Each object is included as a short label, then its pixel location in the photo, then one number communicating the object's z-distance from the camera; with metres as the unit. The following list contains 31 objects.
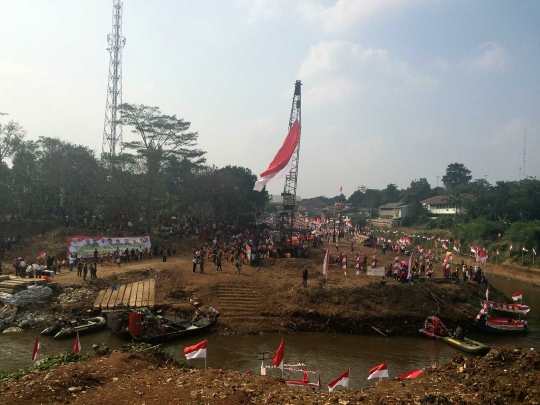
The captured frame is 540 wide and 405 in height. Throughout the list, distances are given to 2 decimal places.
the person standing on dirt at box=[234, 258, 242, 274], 31.70
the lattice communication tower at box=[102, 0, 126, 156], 52.50
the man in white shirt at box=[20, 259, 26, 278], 29.43
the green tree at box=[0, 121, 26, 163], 47.97
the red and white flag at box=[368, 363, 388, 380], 14.34
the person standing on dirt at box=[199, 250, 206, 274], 31.40
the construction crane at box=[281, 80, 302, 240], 46.78
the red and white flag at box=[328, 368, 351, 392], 13.46
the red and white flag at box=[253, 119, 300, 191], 36.84
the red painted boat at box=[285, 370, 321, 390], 14.81
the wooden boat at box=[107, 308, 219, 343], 21.50
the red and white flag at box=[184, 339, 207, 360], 14.85
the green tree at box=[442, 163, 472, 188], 126.94
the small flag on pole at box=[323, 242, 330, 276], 27.35
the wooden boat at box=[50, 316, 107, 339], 22.12
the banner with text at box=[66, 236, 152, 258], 34.38
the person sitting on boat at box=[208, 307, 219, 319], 25.31
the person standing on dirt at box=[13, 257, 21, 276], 29.61
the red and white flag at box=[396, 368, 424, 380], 14.84
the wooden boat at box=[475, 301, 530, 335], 25.81
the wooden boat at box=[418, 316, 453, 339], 24.64
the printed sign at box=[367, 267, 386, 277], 31.26
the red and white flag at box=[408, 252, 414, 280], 28.63
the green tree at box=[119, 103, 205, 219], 50.69
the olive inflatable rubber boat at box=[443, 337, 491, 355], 21.77
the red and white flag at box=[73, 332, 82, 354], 16.55
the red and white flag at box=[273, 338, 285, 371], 14.55
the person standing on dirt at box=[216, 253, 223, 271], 32.53
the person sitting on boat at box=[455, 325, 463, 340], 24.00
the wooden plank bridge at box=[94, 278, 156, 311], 26.02
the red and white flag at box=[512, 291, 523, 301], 26.42
